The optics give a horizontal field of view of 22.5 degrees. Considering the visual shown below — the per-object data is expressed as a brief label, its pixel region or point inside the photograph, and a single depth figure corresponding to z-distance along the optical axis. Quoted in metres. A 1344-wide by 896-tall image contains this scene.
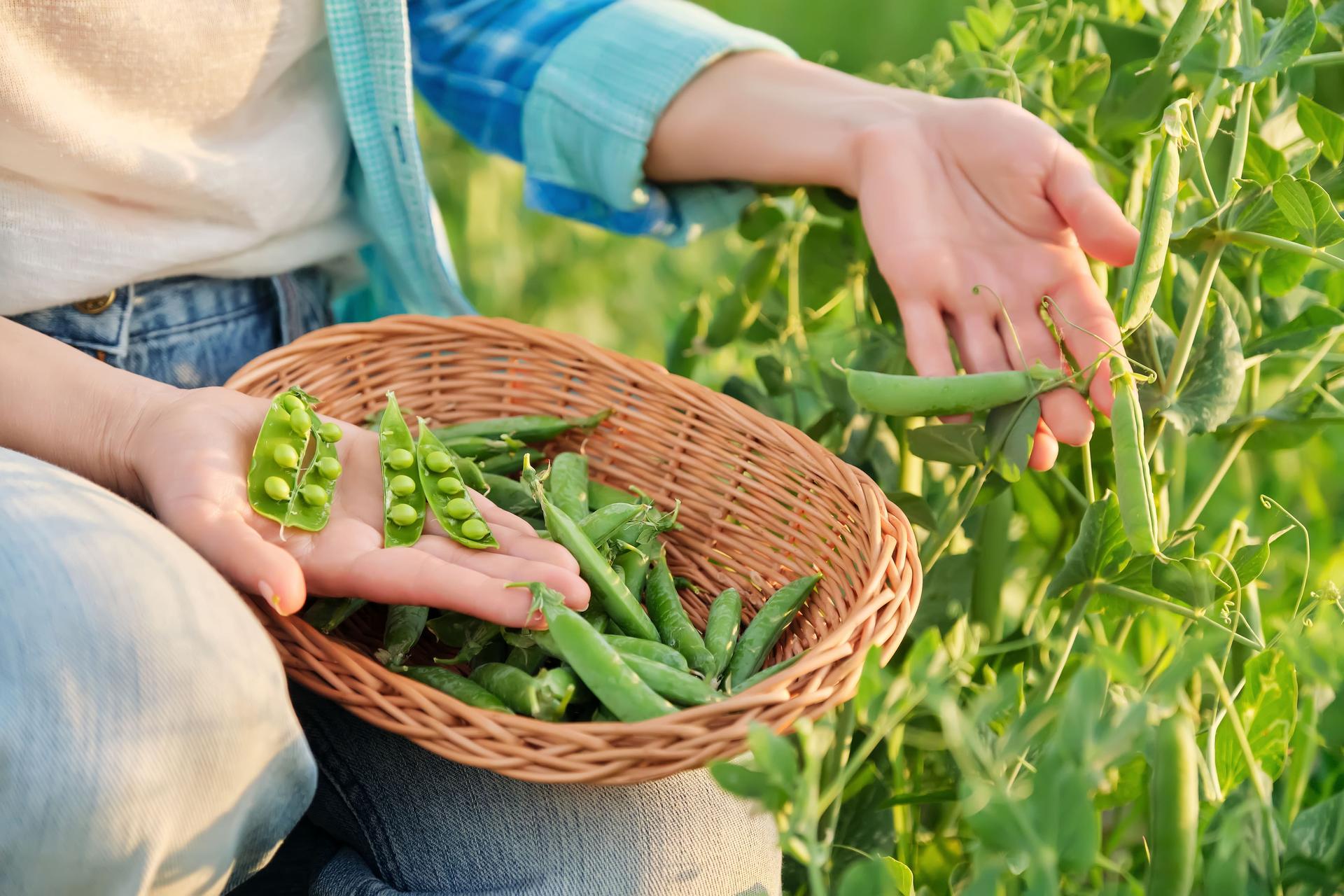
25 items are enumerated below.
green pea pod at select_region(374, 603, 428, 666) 1.38
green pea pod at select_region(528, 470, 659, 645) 1.41
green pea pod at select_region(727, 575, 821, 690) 1.41
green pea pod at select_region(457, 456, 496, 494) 1.47
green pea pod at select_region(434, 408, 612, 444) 1.53
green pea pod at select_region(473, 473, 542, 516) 1.49
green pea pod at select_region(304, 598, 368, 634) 1.38
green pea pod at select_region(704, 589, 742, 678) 1.41
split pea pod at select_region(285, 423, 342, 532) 1.37
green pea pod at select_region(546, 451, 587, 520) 1.48
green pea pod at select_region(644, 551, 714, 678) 1.40
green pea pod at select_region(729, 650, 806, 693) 1.37
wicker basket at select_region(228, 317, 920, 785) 1.32
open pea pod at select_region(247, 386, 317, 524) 1.36
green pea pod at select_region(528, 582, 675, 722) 1.34
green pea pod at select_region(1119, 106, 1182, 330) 1.38
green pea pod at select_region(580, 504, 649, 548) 1.45
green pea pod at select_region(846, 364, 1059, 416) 1.41
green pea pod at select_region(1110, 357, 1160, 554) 1.37
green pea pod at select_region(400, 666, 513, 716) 1.36
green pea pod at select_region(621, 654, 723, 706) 1.36
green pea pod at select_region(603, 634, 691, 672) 1.39
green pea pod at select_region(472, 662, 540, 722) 1.35
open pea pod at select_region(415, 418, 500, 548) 1.39
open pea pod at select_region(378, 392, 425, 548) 1.39
